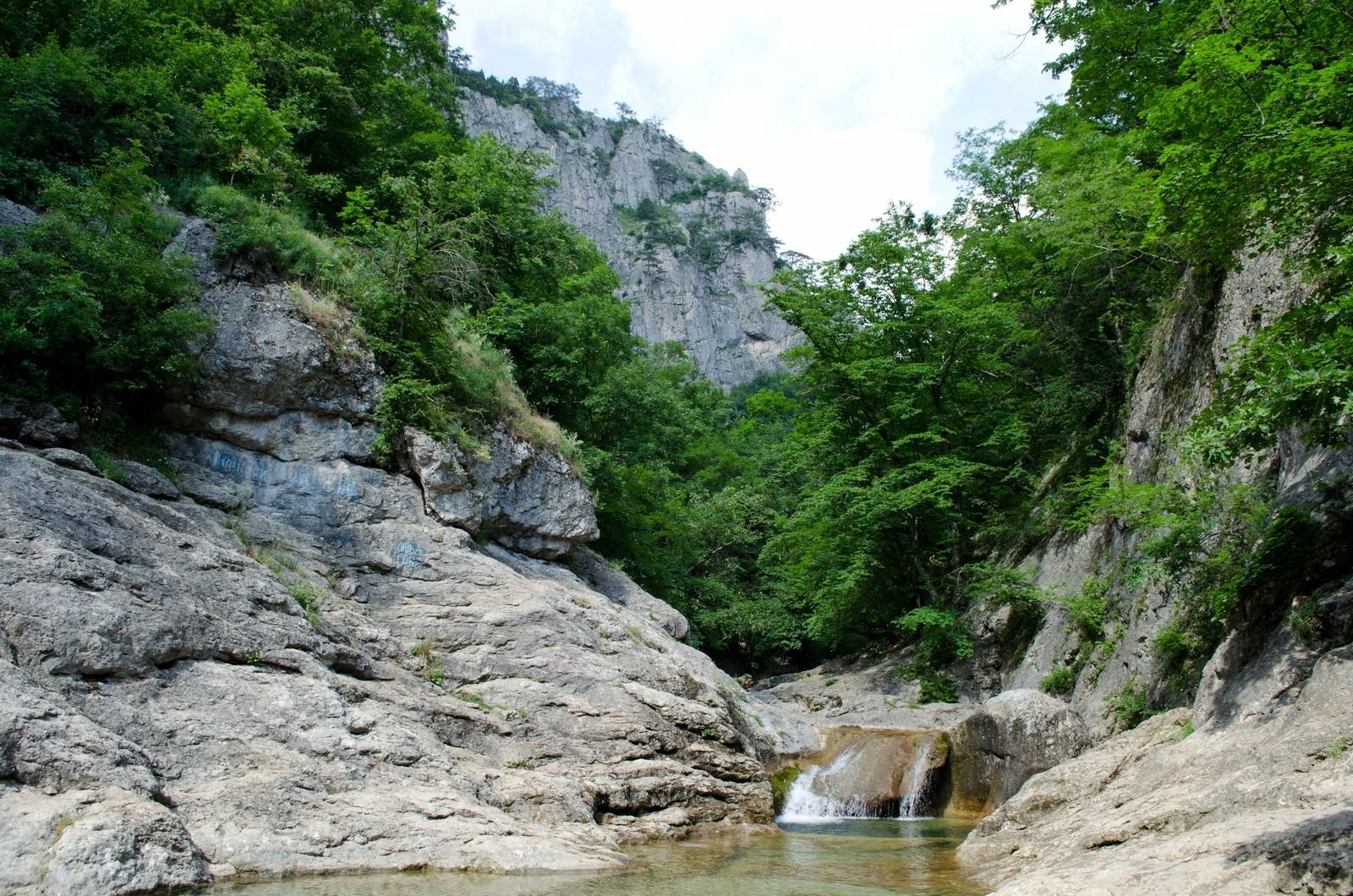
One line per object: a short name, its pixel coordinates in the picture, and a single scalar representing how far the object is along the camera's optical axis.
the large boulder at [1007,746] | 12.47
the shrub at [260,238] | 13.39
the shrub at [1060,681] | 14.88
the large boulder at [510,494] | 13.53
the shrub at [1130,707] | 11.41
